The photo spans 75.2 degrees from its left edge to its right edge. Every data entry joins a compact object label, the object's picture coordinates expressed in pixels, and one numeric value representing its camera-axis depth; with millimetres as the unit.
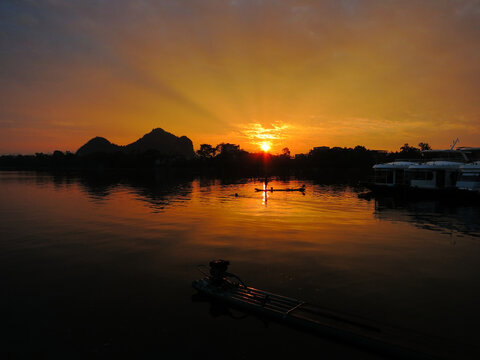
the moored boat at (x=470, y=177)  48656
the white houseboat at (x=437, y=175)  53875
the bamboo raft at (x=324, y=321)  9414
